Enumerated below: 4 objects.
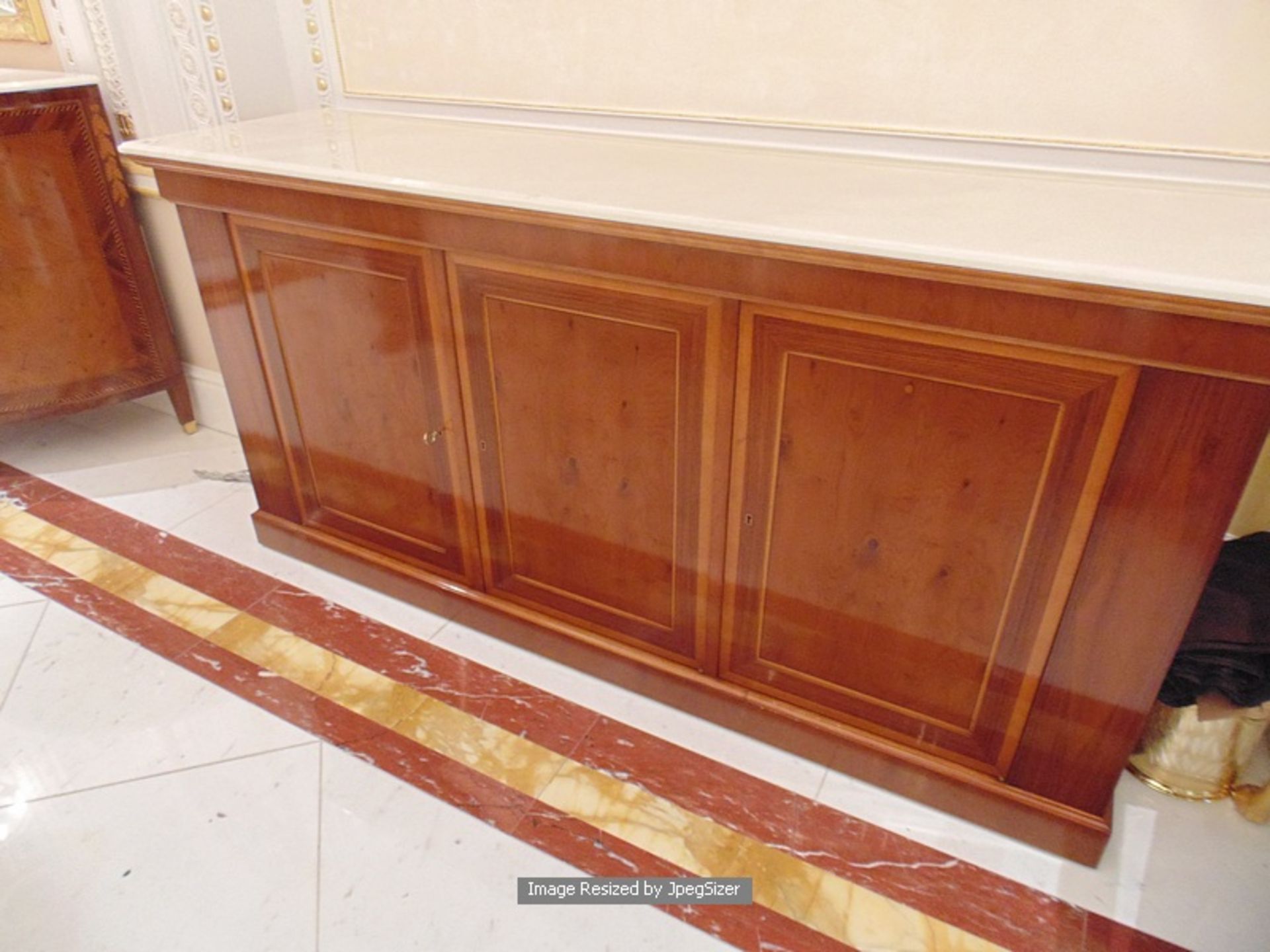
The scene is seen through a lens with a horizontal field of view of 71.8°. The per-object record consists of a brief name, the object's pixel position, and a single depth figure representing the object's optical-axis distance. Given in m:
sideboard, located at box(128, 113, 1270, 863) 1.07
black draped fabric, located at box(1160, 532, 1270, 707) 1.37
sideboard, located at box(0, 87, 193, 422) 2.16
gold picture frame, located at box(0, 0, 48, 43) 2.34
